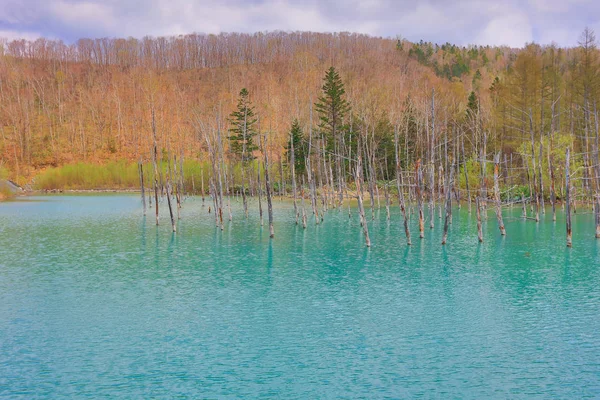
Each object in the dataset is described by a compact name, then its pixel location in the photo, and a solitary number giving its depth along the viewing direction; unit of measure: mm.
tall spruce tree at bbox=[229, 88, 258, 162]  59812
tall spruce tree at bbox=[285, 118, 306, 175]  59188
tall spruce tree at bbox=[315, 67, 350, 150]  57219
